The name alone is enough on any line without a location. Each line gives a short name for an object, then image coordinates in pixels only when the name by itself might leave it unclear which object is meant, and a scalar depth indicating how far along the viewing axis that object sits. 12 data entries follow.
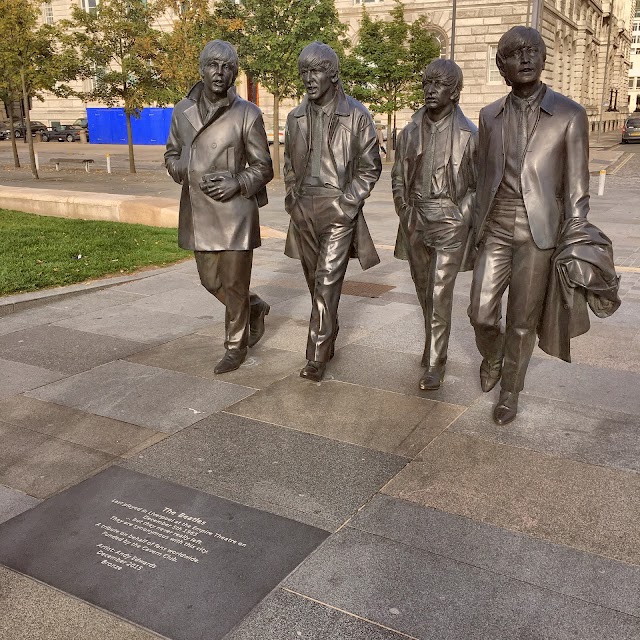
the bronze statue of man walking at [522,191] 4.45
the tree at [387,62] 29.22
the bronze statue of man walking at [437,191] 5.42
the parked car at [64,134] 50.41
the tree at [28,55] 22.97
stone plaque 3.14
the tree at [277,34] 22.06
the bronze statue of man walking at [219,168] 5.59
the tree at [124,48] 25.25
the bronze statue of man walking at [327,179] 5.61
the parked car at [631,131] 45.72
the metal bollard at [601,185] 18.50
